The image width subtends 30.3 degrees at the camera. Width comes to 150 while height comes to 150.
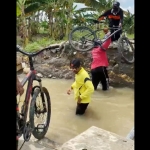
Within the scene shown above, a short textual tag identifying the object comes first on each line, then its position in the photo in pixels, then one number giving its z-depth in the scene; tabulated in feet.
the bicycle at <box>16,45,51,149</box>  10.32
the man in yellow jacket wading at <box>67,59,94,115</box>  16.28
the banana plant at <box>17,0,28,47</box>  37.80
